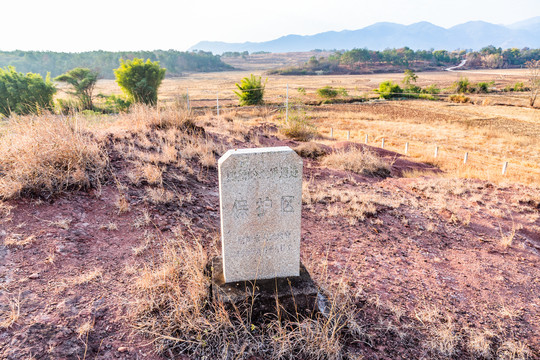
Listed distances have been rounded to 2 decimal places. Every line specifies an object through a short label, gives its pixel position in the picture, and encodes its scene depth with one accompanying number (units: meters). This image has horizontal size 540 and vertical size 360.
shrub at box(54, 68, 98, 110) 27.47
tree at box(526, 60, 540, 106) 37.25
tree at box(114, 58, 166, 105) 24.45
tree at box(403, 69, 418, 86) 48.74
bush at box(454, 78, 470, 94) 47.09
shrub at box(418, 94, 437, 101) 42.98
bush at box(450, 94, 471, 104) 39.91
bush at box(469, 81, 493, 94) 46.94
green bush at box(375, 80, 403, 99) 43.53
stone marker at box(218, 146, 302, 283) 3.10
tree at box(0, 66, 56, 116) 22.02
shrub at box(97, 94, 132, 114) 24.95
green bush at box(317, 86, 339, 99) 42.38
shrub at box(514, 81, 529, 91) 52.38
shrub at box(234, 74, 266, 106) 26.58
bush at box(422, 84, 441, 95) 46.88
